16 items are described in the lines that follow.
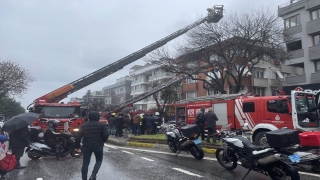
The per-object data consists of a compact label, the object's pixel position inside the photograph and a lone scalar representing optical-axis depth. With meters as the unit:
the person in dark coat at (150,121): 15.55
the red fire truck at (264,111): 8.50
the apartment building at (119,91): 65.35
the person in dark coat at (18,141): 6.73
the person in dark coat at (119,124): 15.14
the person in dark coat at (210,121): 9.98
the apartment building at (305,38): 21.28
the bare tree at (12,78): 26.02
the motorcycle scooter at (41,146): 8.04
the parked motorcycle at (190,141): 7.94
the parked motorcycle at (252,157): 4.87
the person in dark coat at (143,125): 15.96
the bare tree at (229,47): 16.28
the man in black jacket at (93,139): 5.15
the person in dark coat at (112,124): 16.70
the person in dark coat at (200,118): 10.66
